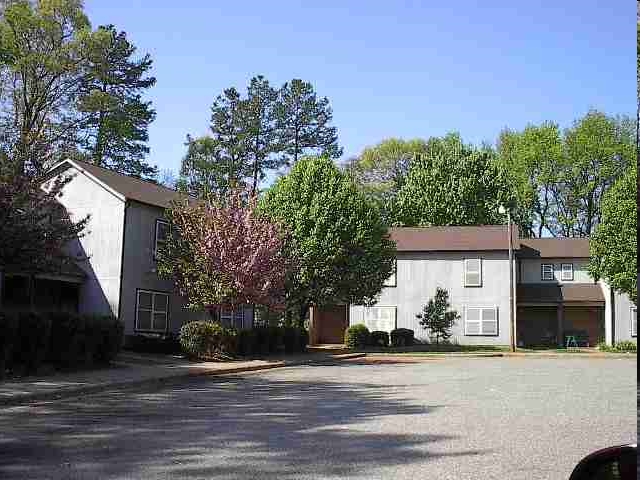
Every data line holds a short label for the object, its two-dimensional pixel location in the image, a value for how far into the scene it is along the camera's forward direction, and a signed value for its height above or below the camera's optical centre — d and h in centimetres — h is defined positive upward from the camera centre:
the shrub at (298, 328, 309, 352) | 3097 -69
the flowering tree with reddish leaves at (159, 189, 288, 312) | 2458 +214
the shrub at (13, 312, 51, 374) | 1677 -51
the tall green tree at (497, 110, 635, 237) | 5403 +1138
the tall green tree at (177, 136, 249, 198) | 5547 +1107
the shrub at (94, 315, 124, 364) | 1945 -53
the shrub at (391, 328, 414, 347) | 4005 -61
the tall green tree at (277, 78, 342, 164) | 5734 +1484
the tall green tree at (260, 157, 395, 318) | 3219 +373
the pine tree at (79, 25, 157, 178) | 3788 +1137
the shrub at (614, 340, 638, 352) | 3584 -75
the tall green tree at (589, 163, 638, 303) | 3459 +406
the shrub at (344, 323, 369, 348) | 3838 -59
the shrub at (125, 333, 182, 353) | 2495 -78
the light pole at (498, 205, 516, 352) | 3578 +61
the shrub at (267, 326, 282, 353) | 2831 -59
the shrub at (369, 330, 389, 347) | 3919 -68
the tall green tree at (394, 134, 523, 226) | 5397 +933
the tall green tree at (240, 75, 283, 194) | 5662 +1422
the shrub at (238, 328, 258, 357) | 2600 -66
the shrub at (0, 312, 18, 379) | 1608 -44
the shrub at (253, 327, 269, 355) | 2730 -65
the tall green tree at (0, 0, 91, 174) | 3538 +1180
